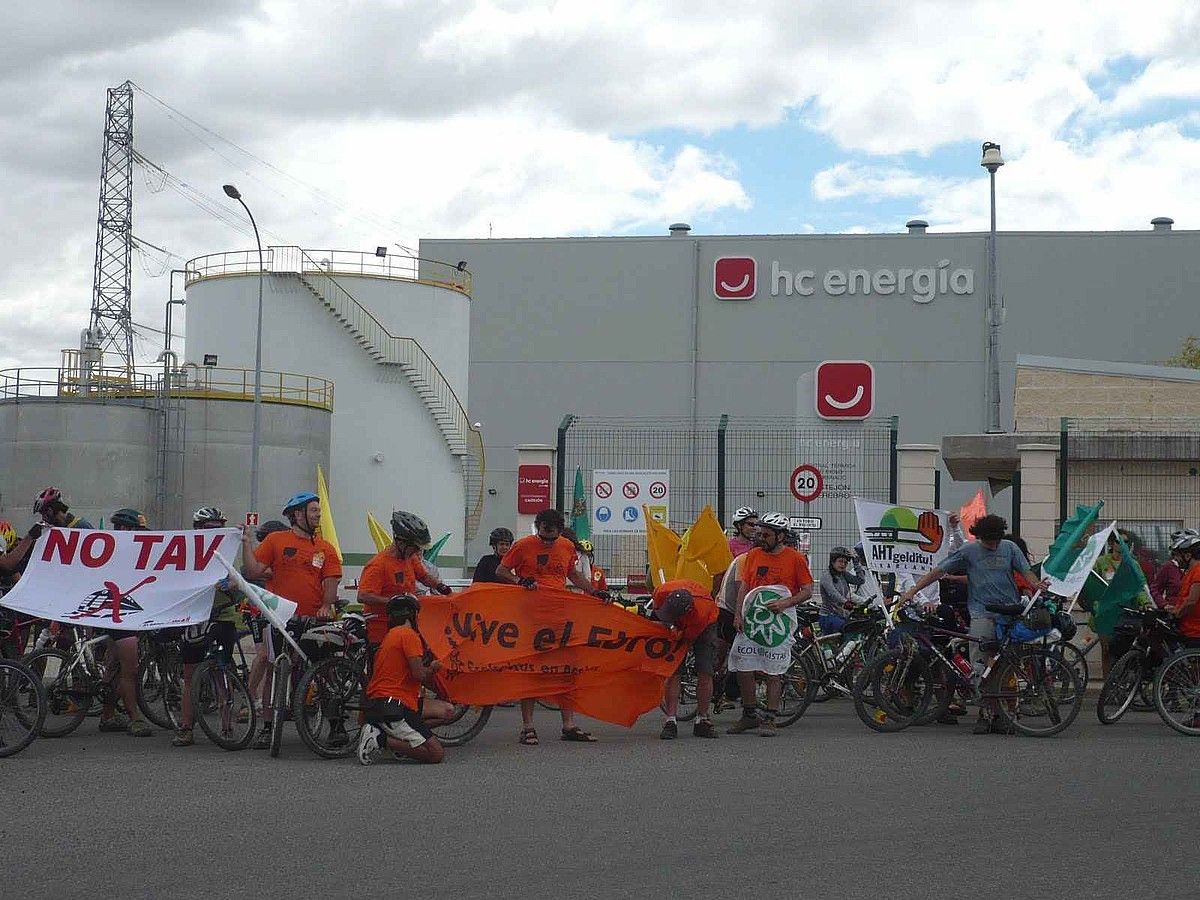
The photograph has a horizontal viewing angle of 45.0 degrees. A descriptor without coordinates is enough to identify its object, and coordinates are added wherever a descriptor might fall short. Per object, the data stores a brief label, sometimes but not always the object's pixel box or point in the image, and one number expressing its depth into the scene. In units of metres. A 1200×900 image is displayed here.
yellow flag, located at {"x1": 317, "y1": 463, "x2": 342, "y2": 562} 15.03
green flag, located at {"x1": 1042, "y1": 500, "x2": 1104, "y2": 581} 14.76
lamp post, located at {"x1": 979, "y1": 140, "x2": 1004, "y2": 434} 28.74
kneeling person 10.20
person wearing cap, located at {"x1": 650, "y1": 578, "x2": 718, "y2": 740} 11.77
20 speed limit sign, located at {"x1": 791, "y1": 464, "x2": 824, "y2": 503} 18.77
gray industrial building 50.06
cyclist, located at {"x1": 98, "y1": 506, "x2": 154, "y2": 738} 11.49
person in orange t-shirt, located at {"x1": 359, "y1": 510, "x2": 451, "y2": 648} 10.98
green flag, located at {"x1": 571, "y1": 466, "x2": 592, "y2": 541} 18.89
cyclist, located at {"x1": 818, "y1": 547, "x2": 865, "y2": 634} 14.43
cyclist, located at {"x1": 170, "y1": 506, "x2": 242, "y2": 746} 11.00
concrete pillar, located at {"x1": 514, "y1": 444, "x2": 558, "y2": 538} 18.81
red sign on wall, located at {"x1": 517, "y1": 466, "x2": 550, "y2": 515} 18.78
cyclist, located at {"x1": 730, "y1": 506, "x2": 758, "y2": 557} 13.69
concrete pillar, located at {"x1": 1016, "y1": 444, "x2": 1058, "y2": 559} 17.61
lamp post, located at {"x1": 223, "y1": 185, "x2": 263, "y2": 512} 33.88
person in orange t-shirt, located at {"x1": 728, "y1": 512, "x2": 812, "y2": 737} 12.04
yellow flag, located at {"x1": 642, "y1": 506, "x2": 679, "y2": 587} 15.66
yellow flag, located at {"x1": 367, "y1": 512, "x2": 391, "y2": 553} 16.30
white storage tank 39.34
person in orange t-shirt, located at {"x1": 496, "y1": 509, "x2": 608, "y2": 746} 11.93
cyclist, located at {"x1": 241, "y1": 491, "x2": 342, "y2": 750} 11.10
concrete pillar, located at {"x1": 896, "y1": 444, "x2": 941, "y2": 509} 18.98
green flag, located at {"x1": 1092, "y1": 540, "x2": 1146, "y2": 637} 14.16
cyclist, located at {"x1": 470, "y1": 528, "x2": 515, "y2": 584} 13.19
